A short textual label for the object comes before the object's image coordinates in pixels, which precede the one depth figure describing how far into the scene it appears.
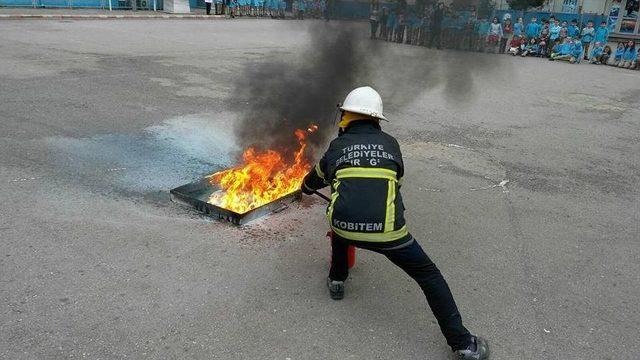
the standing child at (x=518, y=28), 19.81
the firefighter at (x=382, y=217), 2.79
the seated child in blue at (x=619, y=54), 20.34
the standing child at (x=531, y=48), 21.50
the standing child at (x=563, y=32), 21.11
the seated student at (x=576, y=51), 20.45
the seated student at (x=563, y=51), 20.64
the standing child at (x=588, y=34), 20.80
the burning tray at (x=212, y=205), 4.30
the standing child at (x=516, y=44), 18.76
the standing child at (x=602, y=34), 20.42
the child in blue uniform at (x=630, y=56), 19.67
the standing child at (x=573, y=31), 21.50
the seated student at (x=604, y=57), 20.56
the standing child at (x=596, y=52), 20.59
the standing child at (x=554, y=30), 20.95
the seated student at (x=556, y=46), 20.94
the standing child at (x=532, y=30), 21.20
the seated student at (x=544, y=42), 21.34
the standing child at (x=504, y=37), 12.33
